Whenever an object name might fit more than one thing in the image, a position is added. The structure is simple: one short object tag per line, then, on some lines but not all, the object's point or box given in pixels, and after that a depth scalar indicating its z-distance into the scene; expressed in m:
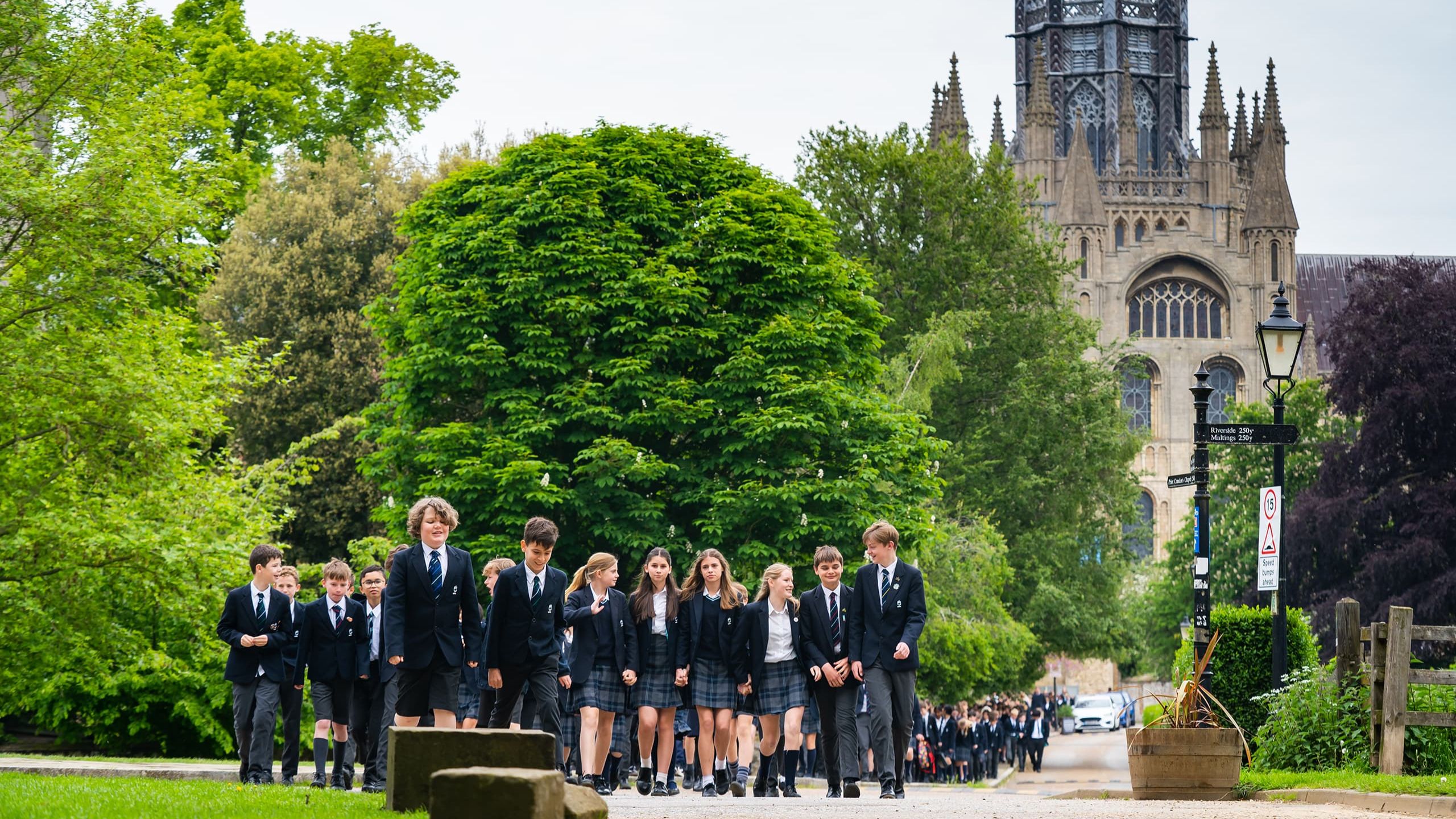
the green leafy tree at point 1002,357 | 45.94
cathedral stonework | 85.19
